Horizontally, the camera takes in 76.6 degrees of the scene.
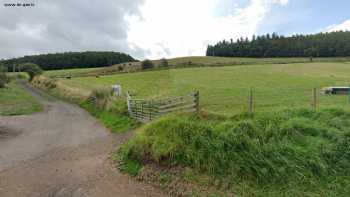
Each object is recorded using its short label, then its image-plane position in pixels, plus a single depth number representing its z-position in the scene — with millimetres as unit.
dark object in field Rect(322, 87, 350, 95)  17459
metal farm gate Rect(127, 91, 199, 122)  9117
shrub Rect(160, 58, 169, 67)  60988
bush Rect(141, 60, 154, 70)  59125
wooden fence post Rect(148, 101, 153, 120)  10494
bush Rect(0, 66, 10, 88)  32175
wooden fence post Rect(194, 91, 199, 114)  8781
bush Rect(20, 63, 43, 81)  51969
